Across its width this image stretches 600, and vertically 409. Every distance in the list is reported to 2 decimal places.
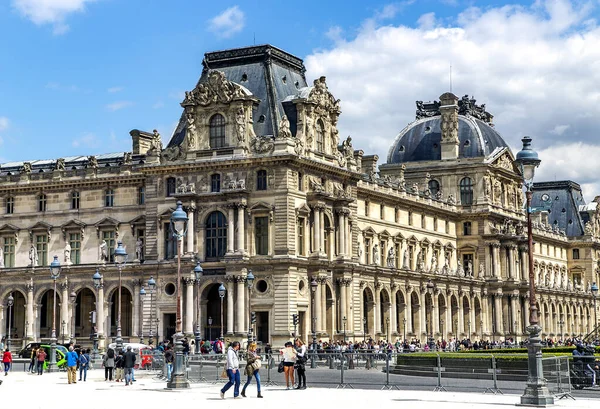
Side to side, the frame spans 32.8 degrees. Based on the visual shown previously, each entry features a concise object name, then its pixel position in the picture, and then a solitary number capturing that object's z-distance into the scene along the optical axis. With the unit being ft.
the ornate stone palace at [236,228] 240.53
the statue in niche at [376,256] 291.38
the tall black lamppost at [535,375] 106.73
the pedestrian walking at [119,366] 154.10
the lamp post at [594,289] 308.85
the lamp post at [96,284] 226.07
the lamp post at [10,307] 259.80
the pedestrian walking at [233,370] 119.65
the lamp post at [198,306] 205.82
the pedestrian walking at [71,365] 151.53
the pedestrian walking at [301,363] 131.95
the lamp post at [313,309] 225.97
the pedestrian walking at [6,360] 182.29
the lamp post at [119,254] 200.03
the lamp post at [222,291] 217.48
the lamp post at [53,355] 188.75
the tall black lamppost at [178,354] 132.98
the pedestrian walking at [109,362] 158.40
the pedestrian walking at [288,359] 129.29
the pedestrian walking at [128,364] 147.02
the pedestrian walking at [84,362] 159.22
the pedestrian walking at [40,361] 180.24
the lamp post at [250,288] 222.89
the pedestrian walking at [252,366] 121.62
